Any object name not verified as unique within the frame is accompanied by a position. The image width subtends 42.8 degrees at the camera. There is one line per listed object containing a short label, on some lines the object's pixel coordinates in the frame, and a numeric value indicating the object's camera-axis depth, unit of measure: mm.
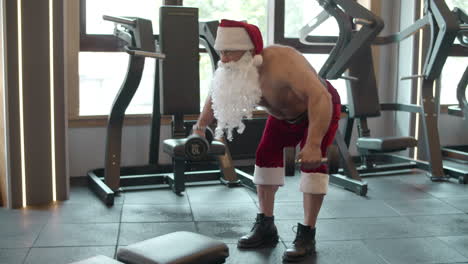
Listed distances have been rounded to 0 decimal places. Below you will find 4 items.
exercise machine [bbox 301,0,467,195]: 4273
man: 2658
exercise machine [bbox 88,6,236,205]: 4027
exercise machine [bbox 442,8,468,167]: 4824
